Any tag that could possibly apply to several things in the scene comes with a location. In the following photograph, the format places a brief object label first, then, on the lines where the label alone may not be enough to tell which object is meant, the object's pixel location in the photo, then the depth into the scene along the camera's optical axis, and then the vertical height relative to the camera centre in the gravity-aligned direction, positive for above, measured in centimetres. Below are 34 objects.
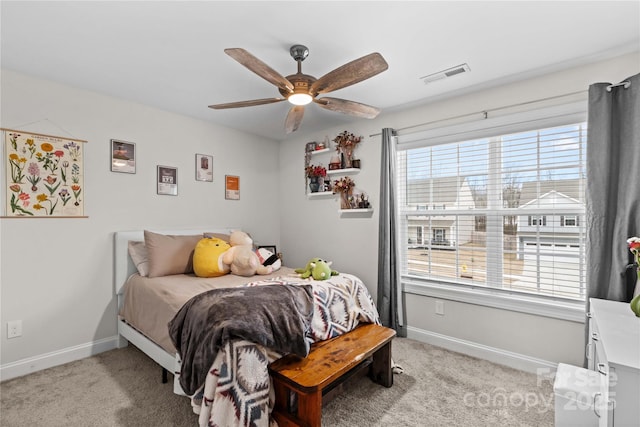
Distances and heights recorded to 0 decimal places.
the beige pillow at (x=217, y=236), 331 -25
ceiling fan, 171 +83
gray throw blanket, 165 -64
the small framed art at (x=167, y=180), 326 +36
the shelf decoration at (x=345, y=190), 361 +27
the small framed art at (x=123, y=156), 293 +56
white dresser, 110 -59
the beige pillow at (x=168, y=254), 281 -38
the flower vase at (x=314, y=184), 390 +37
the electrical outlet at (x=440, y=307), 300 -94
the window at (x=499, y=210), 241 +2
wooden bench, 164 -92
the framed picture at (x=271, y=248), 419 -48
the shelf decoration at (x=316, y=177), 387 +47
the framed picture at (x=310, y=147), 398 +88
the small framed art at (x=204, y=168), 358 +55
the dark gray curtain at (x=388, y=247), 318 -36
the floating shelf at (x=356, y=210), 344 +3
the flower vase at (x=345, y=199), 362 +16
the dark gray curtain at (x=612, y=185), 201 +18
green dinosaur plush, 258 -50
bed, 161 -76
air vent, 239 +113
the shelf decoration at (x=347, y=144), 356 +81
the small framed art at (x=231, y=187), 388 +34
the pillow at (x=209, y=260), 279 -43
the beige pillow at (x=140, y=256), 284 -41
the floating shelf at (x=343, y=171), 354 +50
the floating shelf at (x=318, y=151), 380 +78
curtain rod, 236 +91
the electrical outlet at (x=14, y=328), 239 -91
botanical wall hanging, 241 +32
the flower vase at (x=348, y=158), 360 +65
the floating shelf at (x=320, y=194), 381 +24
